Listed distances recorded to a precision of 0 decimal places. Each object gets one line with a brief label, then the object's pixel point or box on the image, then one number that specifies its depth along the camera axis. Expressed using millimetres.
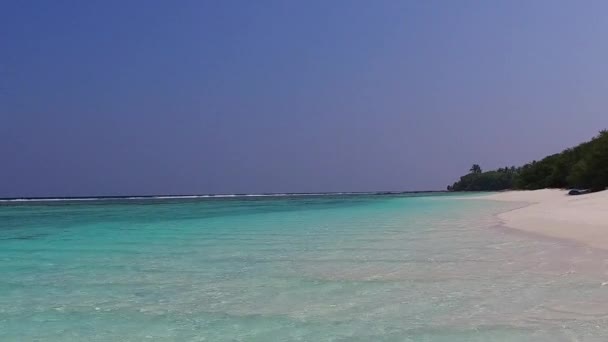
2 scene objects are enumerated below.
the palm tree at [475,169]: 155512
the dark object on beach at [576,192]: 41156
